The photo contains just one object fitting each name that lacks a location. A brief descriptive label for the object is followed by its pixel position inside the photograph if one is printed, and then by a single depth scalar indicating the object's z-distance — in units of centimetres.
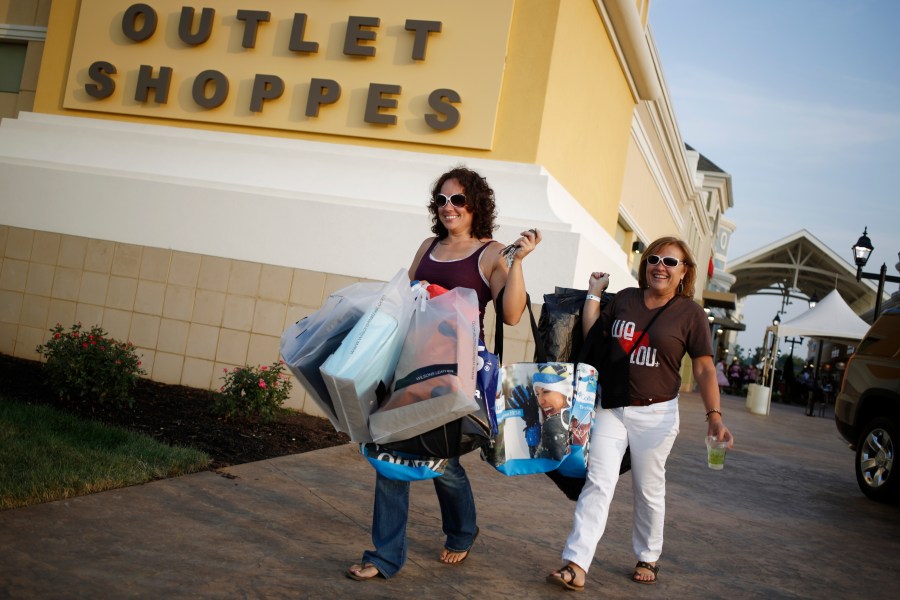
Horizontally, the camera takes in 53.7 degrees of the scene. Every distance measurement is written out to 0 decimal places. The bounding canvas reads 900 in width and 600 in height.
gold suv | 891
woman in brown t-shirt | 455
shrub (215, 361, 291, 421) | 752
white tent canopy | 2422
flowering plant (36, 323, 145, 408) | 711
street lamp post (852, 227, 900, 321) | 2111
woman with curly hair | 406
